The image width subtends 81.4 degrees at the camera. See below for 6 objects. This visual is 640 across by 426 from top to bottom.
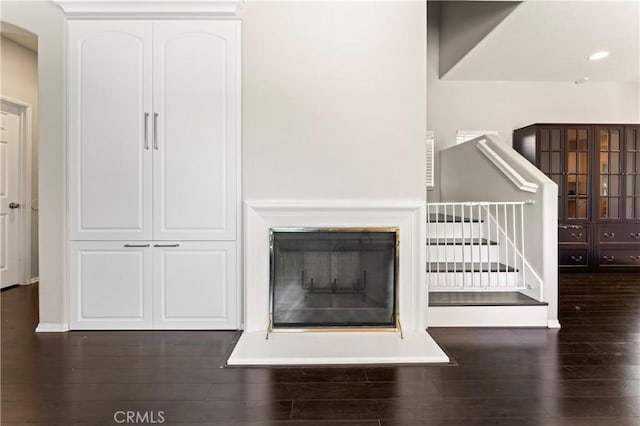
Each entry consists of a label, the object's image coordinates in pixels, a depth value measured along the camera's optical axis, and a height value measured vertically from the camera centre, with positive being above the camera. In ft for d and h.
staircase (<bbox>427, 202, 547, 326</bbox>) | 9.79 -2.19
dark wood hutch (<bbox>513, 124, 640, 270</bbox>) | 17.11 +0.82
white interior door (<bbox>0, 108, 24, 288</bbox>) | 13.67 +0.29
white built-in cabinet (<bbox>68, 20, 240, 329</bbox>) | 9.29 +0.87
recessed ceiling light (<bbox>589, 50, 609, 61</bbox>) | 14.96 +6.17
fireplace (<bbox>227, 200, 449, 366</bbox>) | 9.25 -1.47
